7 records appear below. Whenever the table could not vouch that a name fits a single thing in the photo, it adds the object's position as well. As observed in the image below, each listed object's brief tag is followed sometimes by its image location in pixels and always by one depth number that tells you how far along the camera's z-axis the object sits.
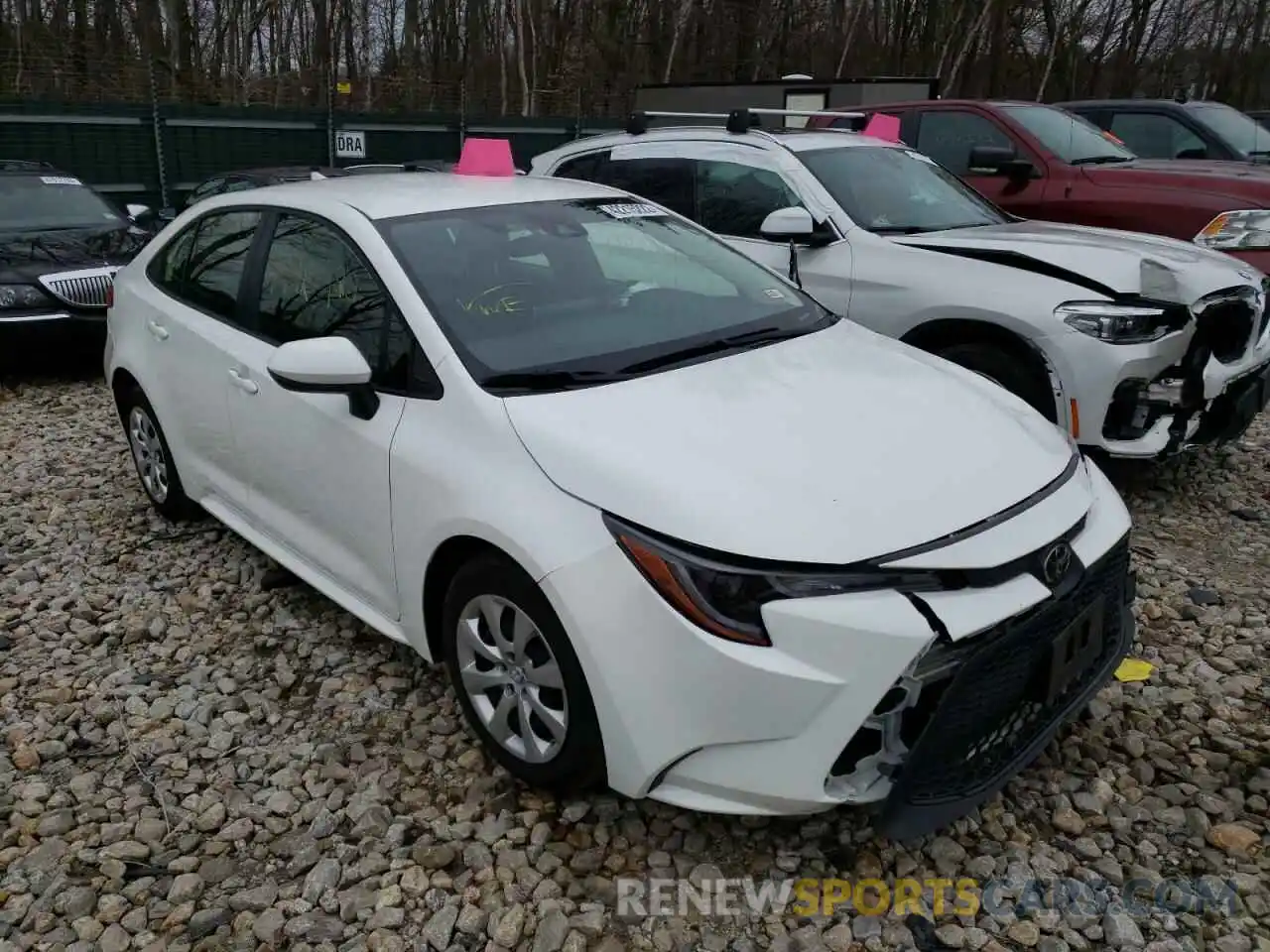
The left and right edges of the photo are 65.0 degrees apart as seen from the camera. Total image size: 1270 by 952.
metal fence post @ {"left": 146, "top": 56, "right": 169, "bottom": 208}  13.71
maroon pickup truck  6.21
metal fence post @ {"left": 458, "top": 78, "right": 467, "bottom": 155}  16.91
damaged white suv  4.32
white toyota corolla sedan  2.19
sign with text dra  15.73
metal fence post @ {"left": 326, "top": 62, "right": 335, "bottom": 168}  15.56
